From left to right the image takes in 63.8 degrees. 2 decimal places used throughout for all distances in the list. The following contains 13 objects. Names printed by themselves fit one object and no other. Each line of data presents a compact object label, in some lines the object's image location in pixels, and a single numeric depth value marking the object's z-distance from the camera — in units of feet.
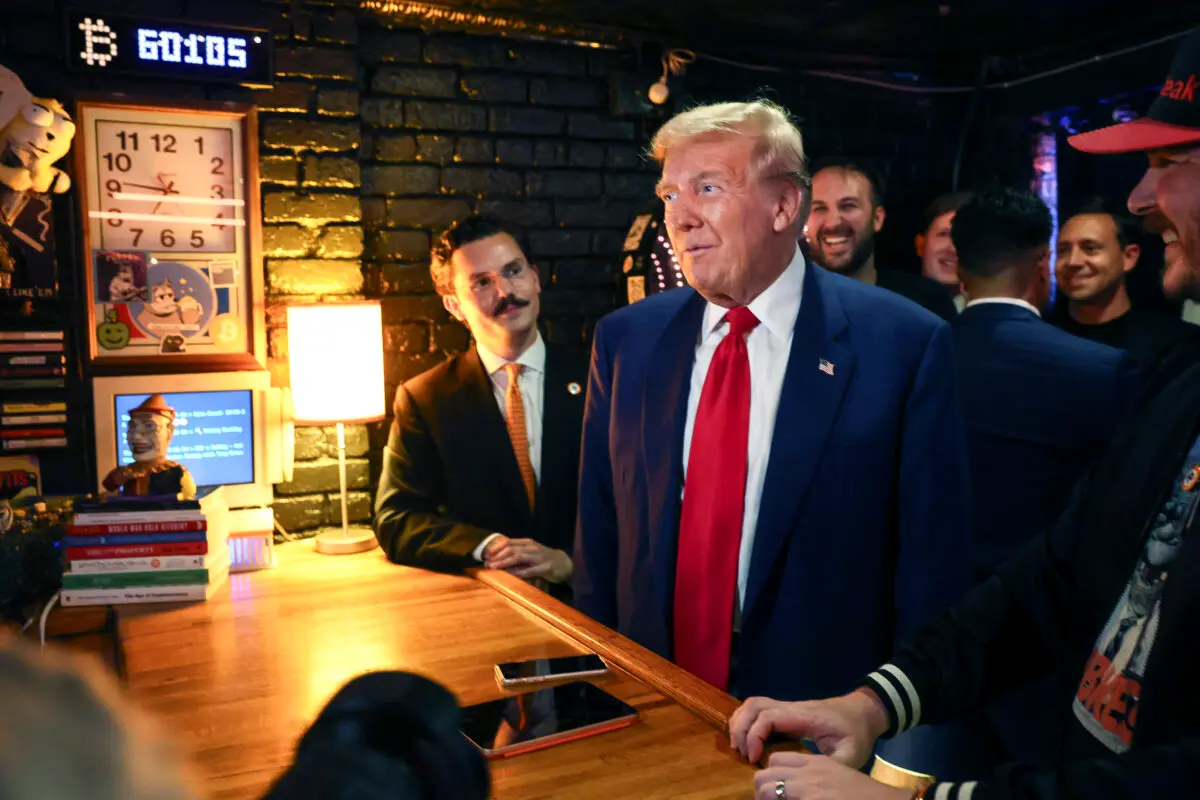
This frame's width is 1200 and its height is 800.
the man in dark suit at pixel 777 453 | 5.62
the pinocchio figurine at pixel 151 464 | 7.81
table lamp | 9.52
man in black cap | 3.36
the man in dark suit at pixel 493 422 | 9.11
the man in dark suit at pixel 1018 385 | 8.04
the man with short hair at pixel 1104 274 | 11.55
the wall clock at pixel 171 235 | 9.33
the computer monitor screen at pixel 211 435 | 9.20
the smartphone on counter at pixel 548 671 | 5.10
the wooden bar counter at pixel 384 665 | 4.08
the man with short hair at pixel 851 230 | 11.16
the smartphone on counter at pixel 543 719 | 4.26
